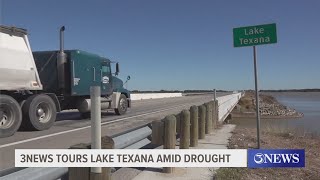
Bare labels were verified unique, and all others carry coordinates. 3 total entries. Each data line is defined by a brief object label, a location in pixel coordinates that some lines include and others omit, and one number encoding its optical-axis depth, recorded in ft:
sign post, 17.83
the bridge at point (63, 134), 15.19
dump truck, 23.66
